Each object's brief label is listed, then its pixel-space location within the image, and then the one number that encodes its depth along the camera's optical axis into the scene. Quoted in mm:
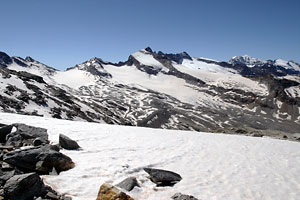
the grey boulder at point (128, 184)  8224
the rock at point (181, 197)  7625
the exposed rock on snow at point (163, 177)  9031
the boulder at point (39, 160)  8562
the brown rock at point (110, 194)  6587
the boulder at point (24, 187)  6207
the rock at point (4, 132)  12148
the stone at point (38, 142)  11802
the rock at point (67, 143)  12305
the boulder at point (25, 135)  11641
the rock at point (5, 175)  7027
